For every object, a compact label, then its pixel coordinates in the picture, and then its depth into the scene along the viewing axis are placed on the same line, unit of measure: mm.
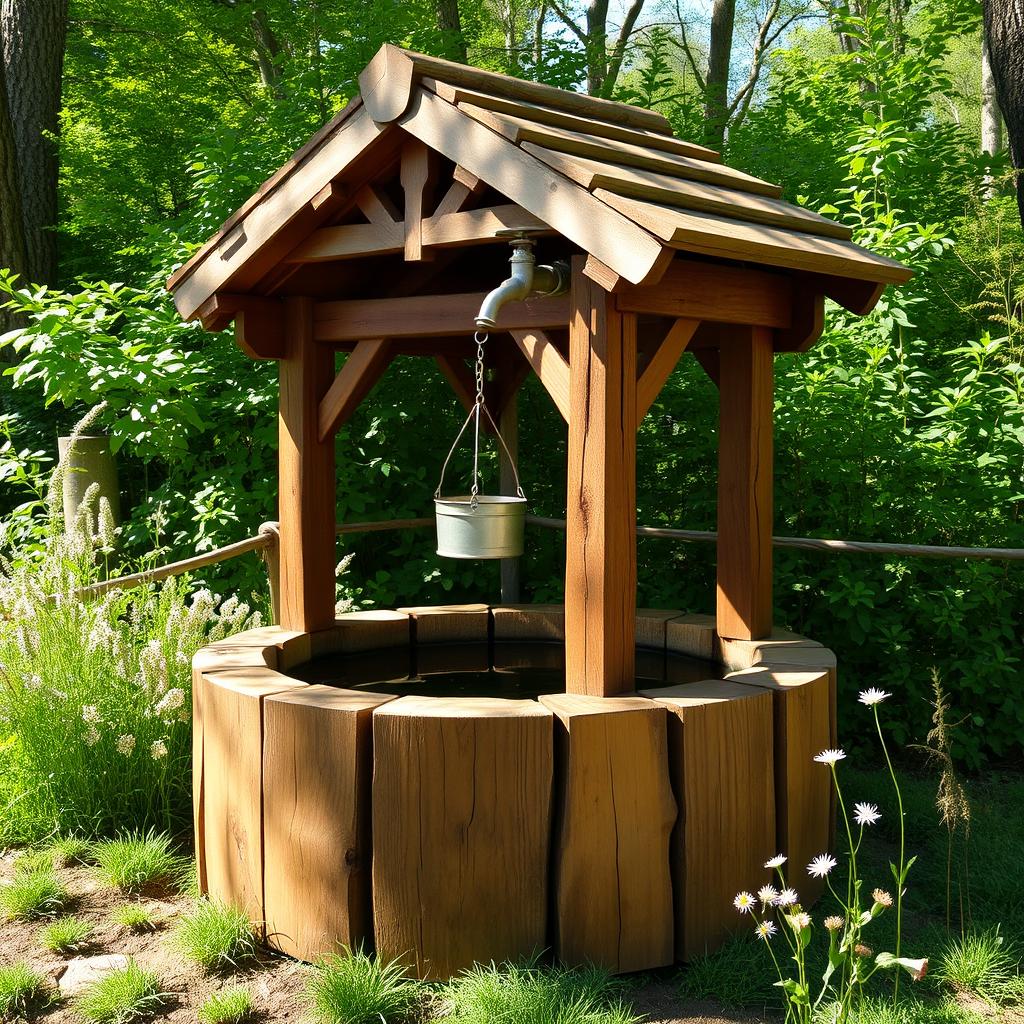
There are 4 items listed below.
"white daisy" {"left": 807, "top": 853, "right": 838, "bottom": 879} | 2336
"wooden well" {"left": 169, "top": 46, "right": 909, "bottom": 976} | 3090
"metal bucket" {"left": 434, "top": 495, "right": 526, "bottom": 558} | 3387
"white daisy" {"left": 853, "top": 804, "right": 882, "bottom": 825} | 2307
